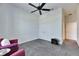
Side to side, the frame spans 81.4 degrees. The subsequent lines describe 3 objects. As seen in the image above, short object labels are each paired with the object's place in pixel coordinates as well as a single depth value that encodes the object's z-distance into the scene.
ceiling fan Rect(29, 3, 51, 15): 1.66
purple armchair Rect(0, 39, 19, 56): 1.20
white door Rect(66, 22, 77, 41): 2.28
